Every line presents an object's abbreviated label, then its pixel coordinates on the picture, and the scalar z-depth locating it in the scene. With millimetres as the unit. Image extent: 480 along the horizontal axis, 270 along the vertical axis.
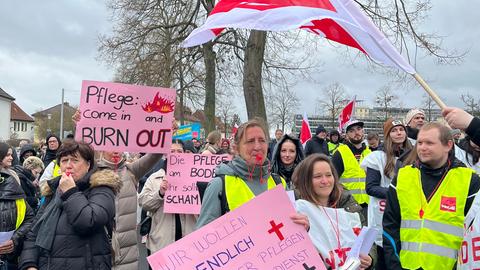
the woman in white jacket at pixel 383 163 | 5016
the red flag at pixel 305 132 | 9461
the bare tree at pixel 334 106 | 37531
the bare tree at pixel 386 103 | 34250
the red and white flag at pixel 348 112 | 9391
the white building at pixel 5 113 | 73688
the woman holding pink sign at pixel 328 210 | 2814
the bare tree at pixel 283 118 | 39469
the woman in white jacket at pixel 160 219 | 4759
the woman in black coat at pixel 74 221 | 2943
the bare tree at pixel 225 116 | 26831
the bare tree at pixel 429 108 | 33972
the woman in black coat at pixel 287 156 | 4629
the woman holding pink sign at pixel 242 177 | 2959
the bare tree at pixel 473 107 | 31227
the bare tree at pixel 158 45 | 17141
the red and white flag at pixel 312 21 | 3143
